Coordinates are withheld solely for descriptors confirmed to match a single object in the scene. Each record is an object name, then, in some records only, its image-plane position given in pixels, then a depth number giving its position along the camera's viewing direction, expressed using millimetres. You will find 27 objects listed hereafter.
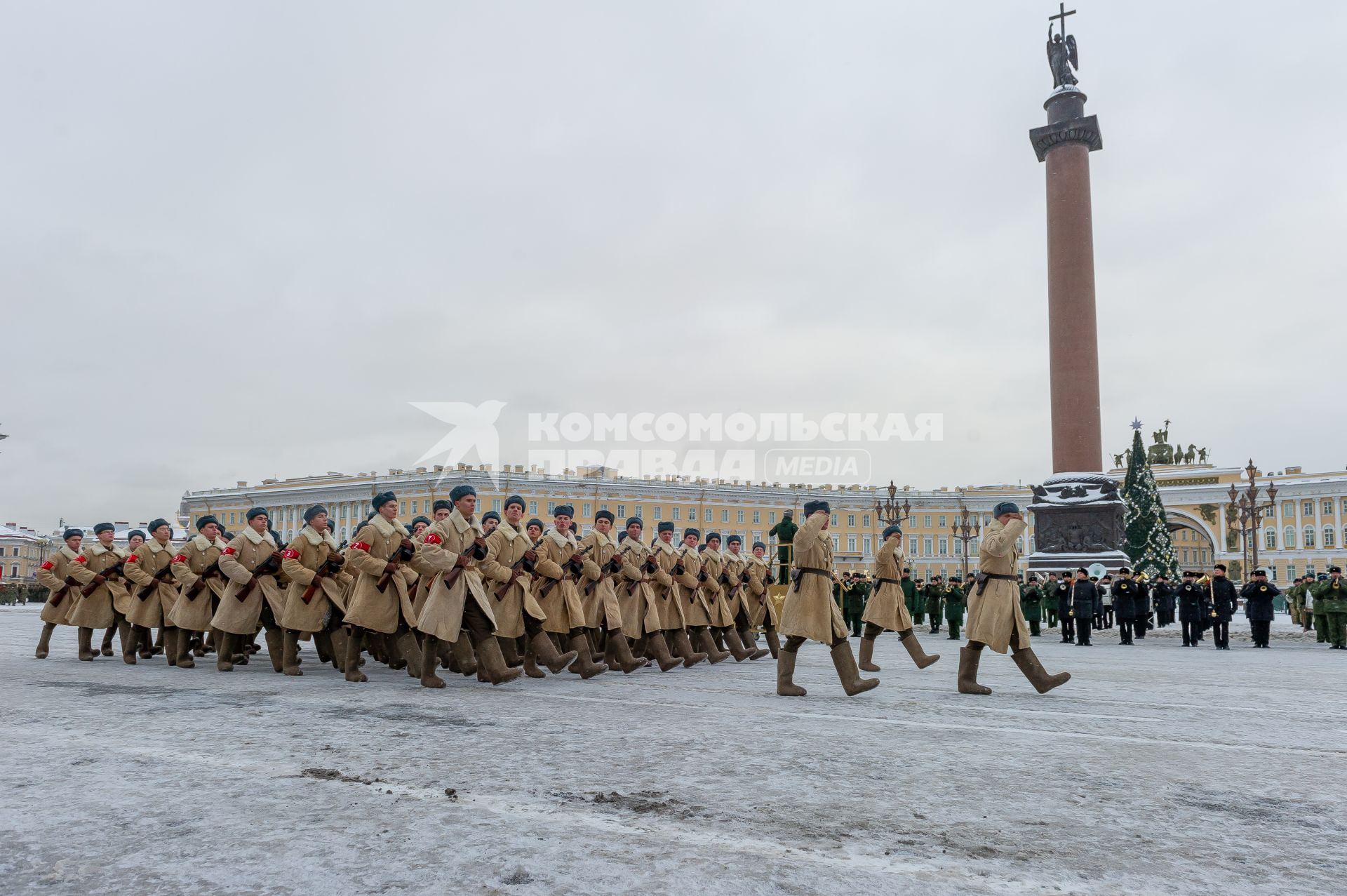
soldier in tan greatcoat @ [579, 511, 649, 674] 10547
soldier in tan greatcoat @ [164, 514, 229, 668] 11109
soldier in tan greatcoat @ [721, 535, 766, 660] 12523
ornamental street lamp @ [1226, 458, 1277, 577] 41094
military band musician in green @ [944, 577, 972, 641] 21125
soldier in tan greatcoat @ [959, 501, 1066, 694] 8594
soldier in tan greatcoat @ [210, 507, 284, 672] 10633
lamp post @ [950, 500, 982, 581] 57000
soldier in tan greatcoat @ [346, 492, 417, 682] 9344
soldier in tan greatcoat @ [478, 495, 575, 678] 9375
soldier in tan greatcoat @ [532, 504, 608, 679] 9992
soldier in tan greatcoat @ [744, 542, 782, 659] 13102
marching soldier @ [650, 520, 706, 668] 11406
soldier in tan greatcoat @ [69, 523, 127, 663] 11891
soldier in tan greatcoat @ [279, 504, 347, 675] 10086
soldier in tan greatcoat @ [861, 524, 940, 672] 11203
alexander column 29078
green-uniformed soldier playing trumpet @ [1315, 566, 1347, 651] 18203
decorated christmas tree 43188
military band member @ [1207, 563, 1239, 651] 18281
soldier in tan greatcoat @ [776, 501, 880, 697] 8320
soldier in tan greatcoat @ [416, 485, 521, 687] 8461
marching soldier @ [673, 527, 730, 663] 11617
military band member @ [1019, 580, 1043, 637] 21516
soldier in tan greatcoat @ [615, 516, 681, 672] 10945
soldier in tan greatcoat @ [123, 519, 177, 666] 11703
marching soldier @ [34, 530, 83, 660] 12188
